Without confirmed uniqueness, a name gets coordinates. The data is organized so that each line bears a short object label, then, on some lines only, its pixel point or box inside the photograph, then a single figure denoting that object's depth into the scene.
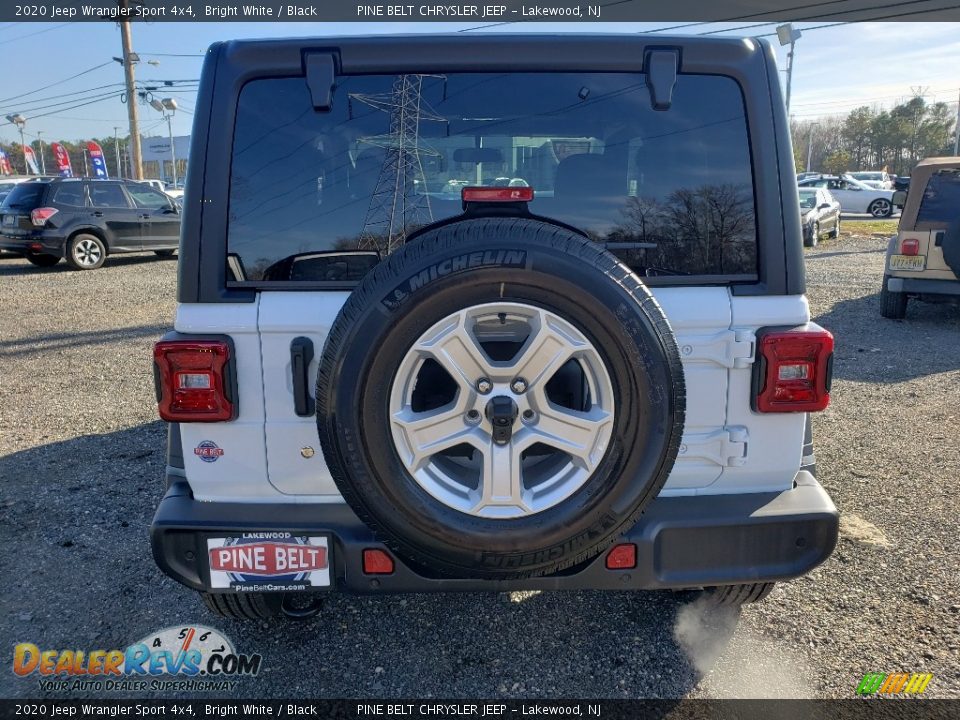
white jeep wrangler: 2.21
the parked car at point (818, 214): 17.19
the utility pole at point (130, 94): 24.79
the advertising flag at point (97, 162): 48.47
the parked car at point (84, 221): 13.62
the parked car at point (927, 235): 8.26
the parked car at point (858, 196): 28.09
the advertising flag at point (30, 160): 60.88
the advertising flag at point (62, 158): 59.93
